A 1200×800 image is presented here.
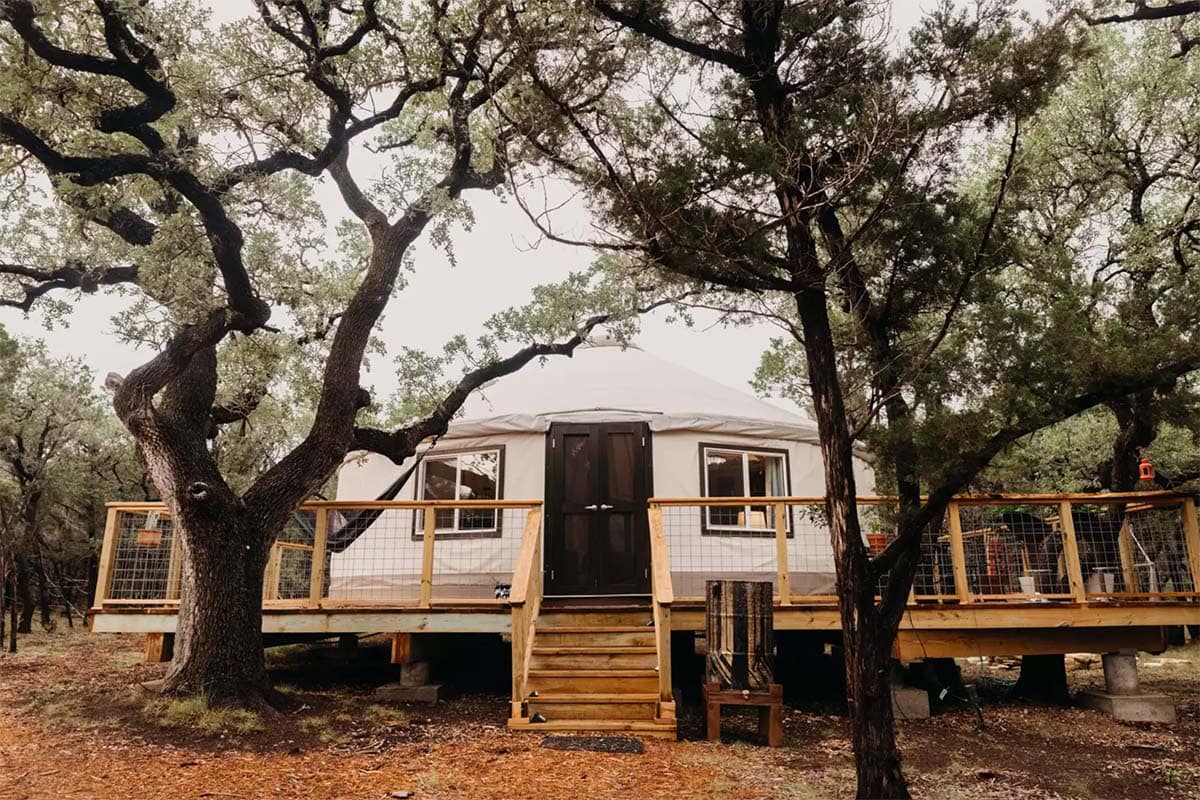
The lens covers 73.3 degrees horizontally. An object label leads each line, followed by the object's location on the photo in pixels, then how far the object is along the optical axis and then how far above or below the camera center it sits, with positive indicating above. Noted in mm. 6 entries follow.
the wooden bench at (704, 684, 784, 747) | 5770 -1042
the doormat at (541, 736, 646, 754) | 5441 -1251
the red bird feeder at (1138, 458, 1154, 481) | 8883 +884
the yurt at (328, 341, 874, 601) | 8664 +762
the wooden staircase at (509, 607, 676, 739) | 5949 -954
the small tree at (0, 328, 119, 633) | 13891 +1875
